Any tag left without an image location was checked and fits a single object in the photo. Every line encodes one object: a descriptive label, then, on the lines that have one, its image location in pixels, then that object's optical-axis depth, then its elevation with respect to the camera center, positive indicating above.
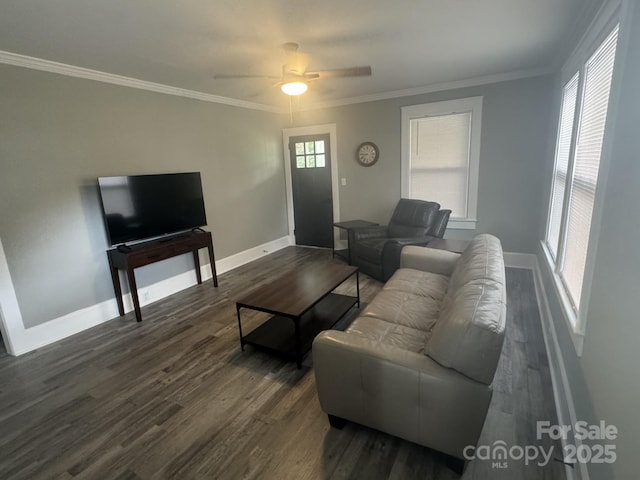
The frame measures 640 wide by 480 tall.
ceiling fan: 2.65 +0.83
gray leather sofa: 1.37 -0.97
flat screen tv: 3.17 -0.27
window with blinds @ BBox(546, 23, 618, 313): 1.80 +0.01
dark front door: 5.49 -0.29
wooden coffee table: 2.48 -1.04
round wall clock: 4.99 +0.26
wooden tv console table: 3.21 -0.79
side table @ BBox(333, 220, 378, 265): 4.66 -0.81
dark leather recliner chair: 3.88 -0.88
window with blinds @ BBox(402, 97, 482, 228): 4.31 +0.17
